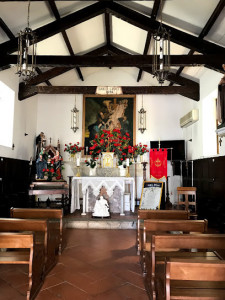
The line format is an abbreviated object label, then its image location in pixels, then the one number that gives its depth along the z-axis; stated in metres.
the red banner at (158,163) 8.72
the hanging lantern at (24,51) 3.56
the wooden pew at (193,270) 1.73
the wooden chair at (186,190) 6.78
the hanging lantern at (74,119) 9.75
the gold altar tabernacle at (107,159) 7.20
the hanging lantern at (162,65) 3.60
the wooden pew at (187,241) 2.48
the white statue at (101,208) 6.25
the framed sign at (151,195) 7.06
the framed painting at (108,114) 9.84
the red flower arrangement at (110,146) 7.19
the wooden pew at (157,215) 4.16
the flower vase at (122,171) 7.17
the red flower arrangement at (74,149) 7.74
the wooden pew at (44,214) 4.19
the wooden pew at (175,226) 3.19
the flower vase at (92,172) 7.10
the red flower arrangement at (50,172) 7.48
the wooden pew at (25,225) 3.24
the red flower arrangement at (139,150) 7.99
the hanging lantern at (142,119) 9.64
